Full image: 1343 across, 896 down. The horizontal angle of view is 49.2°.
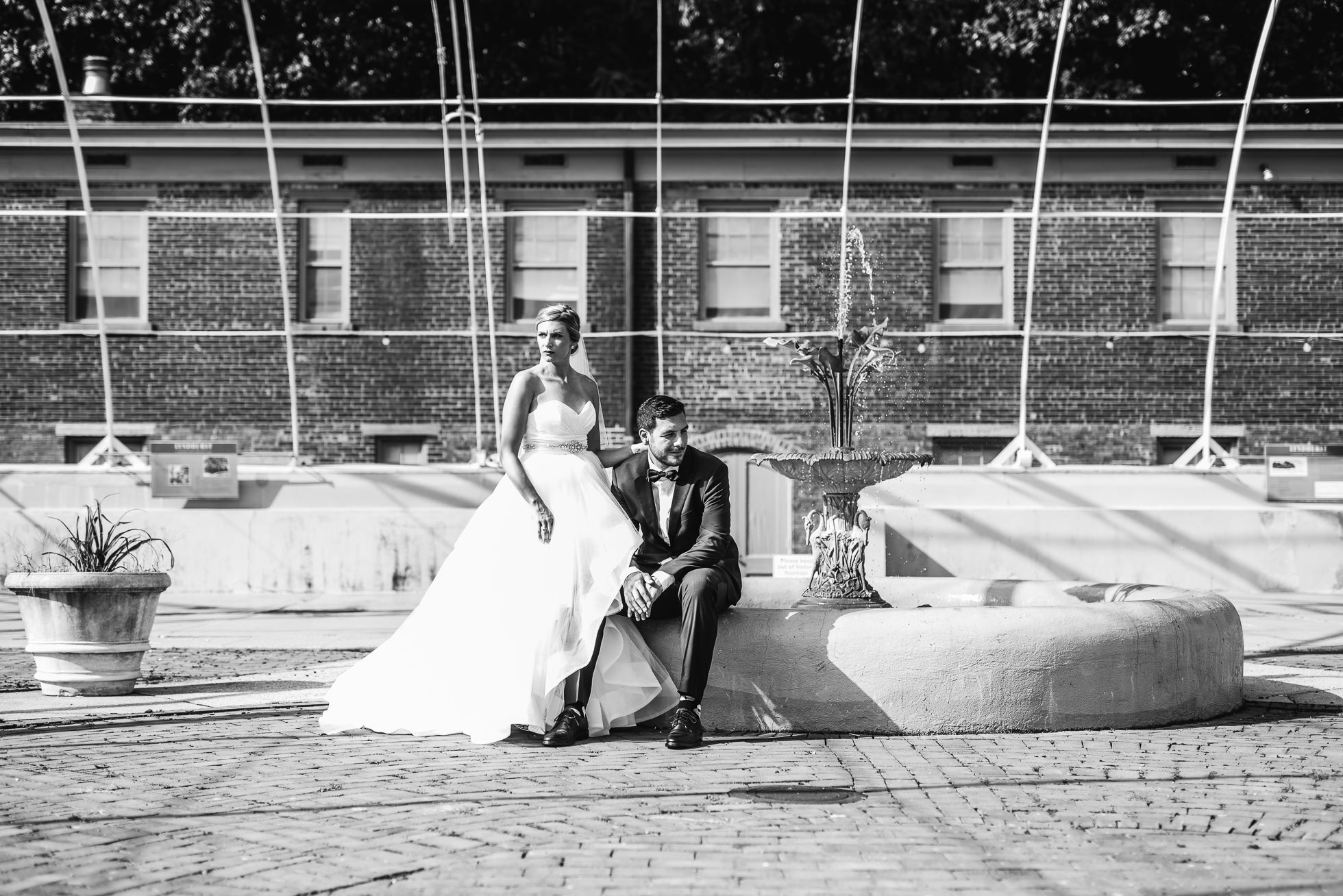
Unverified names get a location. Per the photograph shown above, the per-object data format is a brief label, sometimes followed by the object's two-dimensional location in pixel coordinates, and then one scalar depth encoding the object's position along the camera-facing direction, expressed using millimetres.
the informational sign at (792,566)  11750
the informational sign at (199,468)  17641
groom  6613
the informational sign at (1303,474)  17422
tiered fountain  8234
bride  6691
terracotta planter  8328
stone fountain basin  6770
